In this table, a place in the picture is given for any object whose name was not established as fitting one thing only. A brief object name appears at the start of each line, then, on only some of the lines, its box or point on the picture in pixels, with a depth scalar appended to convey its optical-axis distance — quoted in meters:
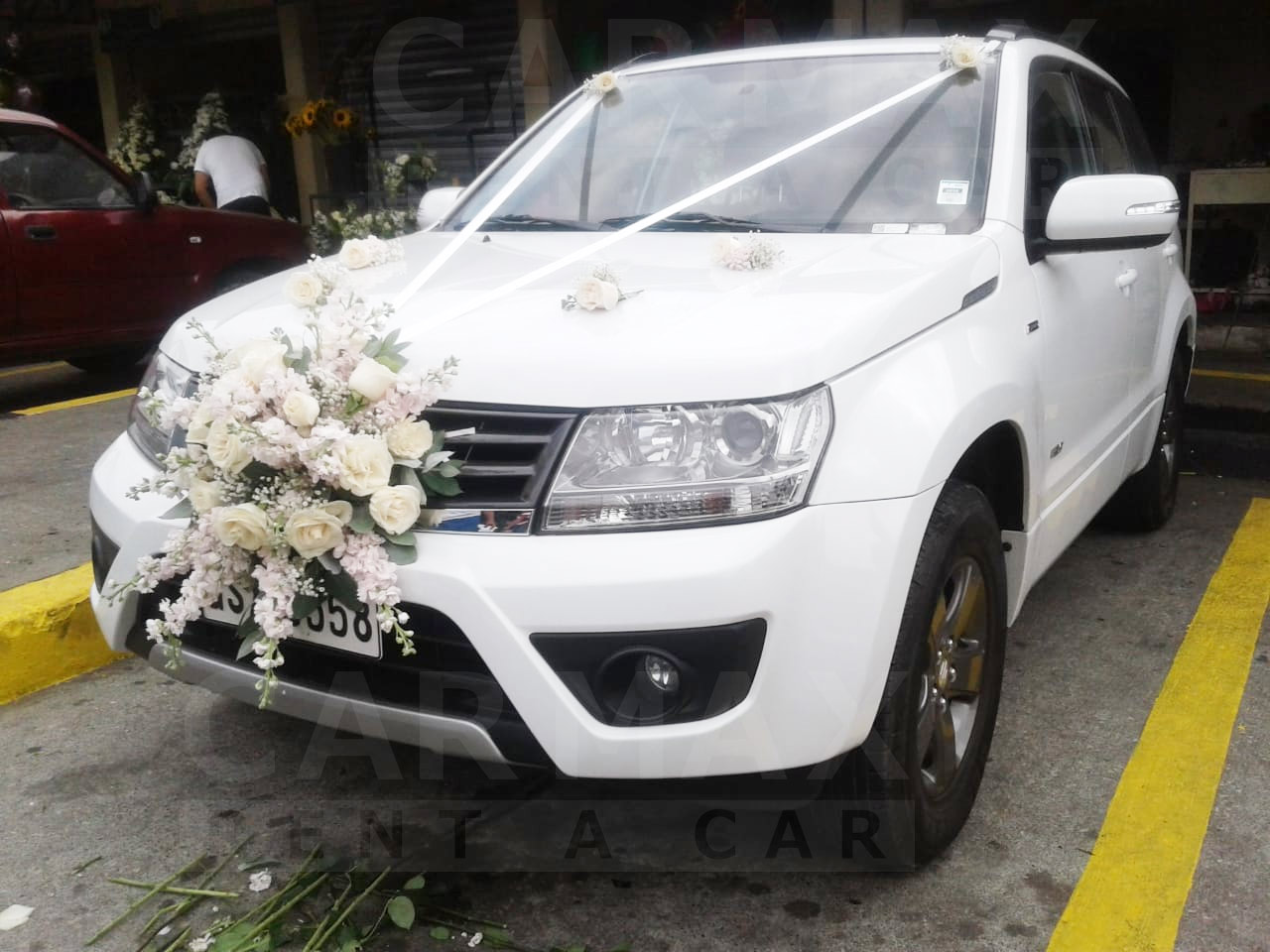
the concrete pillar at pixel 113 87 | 13.26
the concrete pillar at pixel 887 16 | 8.58
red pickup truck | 6.83
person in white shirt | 8.77
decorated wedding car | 2.09
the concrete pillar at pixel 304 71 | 11.39
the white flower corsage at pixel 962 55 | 3.13
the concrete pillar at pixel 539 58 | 10.09
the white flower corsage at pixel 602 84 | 3.64
